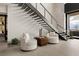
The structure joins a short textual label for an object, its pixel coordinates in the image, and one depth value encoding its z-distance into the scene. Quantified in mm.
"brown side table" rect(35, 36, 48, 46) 2549
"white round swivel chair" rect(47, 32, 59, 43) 2846
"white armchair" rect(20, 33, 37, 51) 2068
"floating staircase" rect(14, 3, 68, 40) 2641
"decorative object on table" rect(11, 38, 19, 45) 2825
